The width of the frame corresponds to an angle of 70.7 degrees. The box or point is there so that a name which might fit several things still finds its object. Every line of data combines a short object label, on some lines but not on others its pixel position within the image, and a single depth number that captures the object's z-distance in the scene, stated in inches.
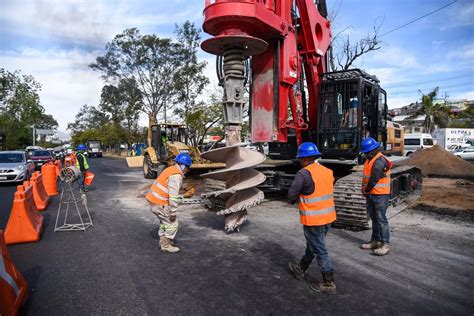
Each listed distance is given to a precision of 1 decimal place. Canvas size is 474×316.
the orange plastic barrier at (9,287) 124.1
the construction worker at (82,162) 481.1
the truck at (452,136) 1443.2
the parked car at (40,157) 954.7
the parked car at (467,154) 1044.0
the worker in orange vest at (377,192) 207.9
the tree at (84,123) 2969.7
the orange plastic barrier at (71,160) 543.2
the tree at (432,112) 1758.1
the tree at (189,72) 1250.0
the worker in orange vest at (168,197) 211.9
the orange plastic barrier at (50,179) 479.5
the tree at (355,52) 767.1
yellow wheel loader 582.0
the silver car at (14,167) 561.2
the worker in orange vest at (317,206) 156.9
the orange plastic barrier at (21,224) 235.5
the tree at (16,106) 1347.2
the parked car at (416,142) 1160.6
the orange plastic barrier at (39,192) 364.5
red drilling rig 229.9
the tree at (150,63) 1264.8
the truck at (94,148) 2006.9
